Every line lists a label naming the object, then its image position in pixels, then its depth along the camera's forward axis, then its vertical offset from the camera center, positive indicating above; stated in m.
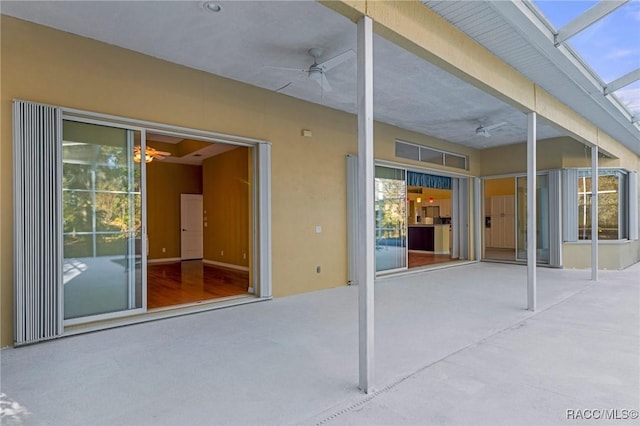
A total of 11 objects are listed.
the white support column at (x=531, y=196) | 4.79 +0.22
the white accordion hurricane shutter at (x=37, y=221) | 3.42 -0.06
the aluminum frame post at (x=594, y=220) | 6.84 -0.17
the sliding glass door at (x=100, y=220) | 3.90 -0.06
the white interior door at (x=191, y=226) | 10.45 -0.36
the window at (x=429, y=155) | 7.88 +1.40
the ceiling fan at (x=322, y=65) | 4.03 +1.78
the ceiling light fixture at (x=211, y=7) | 3.29 +1.97
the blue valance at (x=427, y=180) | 8.58 +0.84
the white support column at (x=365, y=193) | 2.55 +0.15
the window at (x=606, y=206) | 8.52 +0.13
